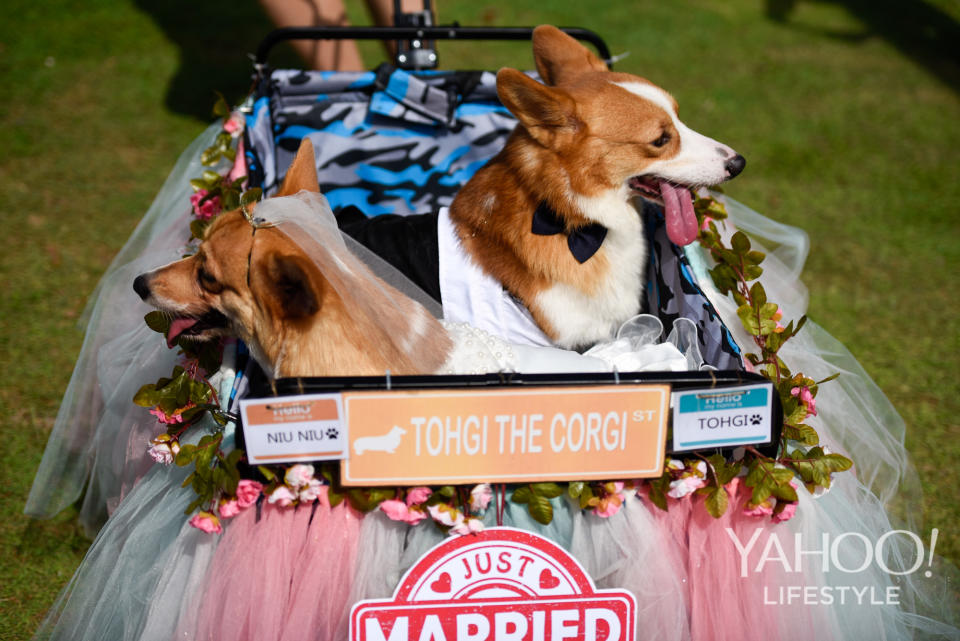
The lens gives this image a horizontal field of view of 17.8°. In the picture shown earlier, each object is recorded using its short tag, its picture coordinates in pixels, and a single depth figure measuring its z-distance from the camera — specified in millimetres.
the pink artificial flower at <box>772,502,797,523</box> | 2517
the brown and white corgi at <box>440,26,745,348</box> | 2721
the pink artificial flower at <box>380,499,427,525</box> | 2484
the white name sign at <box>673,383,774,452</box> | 2489
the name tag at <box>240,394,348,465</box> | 2451
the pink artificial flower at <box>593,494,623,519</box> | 2500
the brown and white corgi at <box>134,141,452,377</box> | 2499
